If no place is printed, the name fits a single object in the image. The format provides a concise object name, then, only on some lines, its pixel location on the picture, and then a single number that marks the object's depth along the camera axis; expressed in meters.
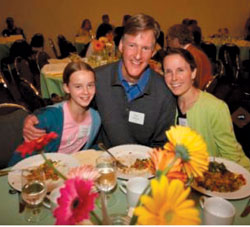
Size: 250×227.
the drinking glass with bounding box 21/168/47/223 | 1.17
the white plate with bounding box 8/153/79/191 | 1.39
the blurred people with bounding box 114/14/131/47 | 6.54
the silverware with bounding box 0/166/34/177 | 1.51
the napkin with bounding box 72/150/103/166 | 1.66
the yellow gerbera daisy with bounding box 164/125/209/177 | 0.74
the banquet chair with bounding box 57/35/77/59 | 7.96
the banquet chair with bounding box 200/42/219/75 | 6.73
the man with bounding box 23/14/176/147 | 2.10
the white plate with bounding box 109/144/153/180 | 1.71
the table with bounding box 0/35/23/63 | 7.47
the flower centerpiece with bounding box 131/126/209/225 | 0.61
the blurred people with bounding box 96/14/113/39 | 7.49
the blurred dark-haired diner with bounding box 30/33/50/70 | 5.24
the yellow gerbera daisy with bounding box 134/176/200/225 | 0.60
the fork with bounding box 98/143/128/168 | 1.61
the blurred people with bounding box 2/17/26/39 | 9.59
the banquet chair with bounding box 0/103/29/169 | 1.90
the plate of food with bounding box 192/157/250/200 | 1.35
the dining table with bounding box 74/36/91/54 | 8.32
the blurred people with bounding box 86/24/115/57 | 7.37
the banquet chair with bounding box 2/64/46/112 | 3.09
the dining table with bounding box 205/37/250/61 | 7.18
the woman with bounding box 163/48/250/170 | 1.89
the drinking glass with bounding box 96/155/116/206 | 1.23
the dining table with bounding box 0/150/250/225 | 1.19
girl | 2.02
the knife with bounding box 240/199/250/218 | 1.22
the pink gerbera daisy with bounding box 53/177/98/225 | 0.62
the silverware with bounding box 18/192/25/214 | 1.25
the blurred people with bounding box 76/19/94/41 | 9.24
